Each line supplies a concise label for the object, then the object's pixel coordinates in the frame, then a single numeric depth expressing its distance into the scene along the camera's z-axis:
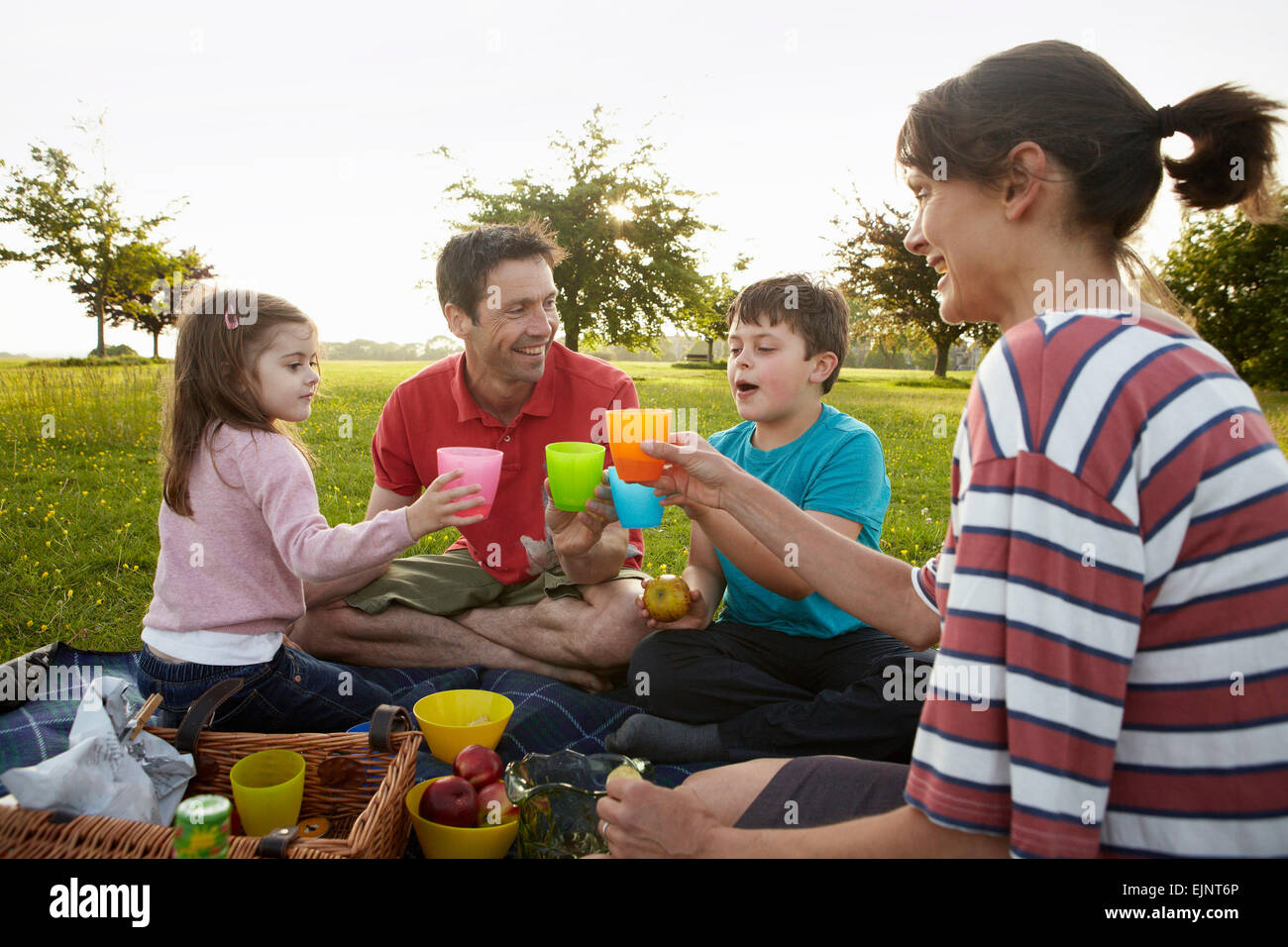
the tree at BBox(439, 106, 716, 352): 27.83
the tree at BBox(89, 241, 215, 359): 22.50
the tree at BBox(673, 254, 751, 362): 28.92
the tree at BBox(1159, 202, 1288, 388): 24.64
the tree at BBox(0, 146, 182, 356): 21.95
